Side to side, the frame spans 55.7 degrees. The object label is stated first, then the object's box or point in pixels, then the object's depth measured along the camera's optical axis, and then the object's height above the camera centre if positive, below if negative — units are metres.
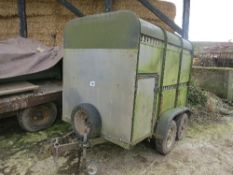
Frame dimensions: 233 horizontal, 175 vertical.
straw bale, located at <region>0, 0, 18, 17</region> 6.50 +1.26
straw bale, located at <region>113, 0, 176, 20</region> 7.09 +1.60
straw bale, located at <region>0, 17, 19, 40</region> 6.66 +0.72
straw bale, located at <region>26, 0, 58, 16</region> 6.63 +1.31
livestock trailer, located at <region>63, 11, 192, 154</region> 2.86 -0.33
